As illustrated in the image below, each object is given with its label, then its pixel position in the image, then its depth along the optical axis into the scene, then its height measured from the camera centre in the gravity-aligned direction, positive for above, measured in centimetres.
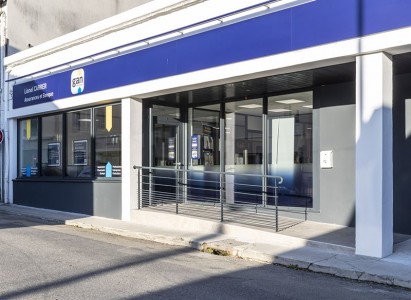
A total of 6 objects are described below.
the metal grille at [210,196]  1037 -99
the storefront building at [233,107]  748 +126
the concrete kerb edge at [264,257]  643 -167
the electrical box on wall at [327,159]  972 -3
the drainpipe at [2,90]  1647 +249
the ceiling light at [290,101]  1068 +131
